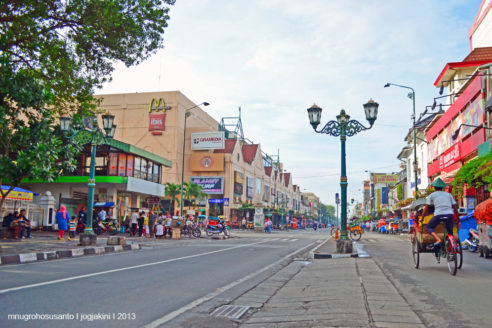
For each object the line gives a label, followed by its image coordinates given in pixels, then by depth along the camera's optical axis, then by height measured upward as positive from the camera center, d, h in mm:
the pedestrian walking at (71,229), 20816 -1129
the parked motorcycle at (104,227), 26141 -1271
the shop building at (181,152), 41059 +8742
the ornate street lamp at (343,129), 14792 +3114
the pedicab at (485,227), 11141 -331
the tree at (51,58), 13492 +5218
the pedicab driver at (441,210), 8523 +105
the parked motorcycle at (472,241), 16125 -962
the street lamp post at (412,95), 31528 +9648
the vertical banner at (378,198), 96238 +3560
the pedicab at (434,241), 8281 -560
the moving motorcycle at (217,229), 29373 -1335
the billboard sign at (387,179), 90250 +7489
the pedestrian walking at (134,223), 27625 -1024
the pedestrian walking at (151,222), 27547 -901
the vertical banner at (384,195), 87512 +3876
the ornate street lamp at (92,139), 16281 +2798
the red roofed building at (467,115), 21391 +6146
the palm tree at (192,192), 54312 +2250
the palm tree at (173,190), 53531 +2339
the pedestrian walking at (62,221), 20475 -728
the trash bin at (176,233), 26906 -1533
